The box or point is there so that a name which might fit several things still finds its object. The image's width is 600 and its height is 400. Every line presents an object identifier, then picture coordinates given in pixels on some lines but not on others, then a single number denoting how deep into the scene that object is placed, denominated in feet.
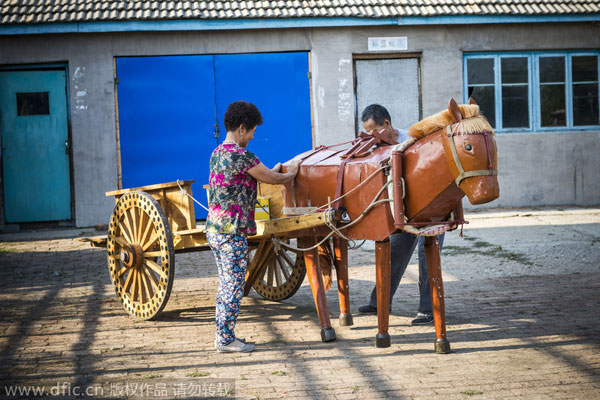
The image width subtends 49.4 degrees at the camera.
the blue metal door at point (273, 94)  45.93
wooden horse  15.15
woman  17.71
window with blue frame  48.47
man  20.49
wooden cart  20.45
